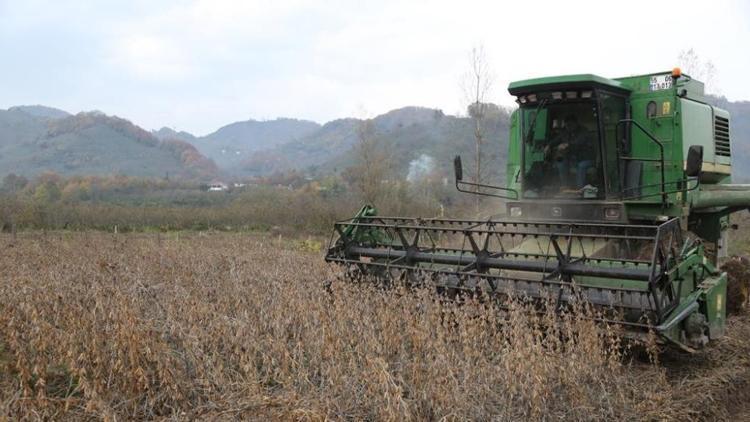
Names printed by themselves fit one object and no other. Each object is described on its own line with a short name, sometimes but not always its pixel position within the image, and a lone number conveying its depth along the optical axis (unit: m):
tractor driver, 6.25
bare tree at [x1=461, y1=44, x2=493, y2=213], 16.27
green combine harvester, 5.18
